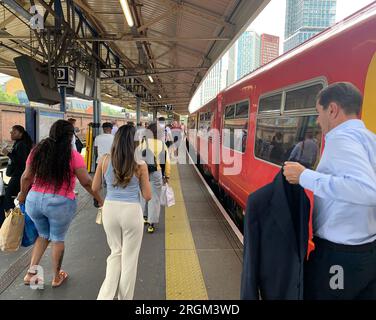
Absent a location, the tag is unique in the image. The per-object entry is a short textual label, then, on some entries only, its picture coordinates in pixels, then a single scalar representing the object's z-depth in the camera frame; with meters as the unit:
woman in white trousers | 2.77
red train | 2.35
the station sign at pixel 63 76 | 7.15
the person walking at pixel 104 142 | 6.83
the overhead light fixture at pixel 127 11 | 5.26
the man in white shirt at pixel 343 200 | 1.45
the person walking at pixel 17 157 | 4.54
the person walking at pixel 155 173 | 4.86
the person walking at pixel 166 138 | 5.33
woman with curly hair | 3.09
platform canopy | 6.20
